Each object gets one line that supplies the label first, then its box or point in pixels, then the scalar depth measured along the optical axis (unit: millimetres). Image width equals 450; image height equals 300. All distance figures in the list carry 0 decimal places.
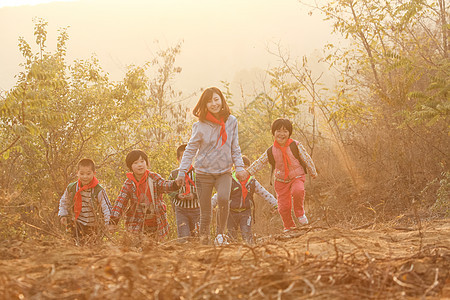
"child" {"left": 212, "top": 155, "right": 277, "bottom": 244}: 7090
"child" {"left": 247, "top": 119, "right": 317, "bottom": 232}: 6961
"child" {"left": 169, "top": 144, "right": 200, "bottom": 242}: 6781
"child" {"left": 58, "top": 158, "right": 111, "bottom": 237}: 6219
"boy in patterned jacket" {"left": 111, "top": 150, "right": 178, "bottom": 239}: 6195
